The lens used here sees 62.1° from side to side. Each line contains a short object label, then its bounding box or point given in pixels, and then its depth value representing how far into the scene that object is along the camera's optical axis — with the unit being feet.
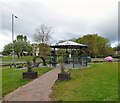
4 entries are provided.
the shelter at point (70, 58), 33.77
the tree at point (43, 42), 35.98
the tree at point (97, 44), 89.18
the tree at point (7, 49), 114.53
